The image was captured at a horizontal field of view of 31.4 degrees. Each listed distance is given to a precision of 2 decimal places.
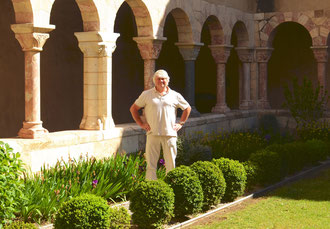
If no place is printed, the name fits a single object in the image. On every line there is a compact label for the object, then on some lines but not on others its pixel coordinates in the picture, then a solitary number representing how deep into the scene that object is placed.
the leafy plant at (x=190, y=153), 9.34
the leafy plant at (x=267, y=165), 8.70
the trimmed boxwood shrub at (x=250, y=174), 8.41
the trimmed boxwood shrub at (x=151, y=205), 6.05
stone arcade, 8.07
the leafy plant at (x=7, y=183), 5.06
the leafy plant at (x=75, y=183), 6.19
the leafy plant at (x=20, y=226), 5.13
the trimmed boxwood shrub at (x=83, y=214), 5.36
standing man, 6.75
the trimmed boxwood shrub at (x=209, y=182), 7.07
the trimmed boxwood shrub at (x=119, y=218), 5.65
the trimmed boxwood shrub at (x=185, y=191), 6.59
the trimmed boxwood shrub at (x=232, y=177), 7.64
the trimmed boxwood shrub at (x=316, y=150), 10.60
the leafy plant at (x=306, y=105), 12.88
